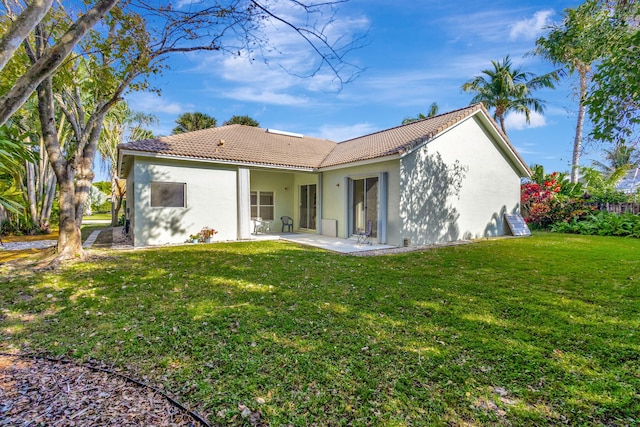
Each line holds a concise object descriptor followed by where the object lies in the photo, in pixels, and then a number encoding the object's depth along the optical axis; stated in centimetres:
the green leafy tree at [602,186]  1709
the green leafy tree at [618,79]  492
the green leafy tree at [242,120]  3525
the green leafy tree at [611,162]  3446
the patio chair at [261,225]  1666
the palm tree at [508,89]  2464
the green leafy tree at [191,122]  3503
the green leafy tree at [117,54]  615
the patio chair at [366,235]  1259
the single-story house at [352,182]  1220
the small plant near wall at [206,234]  1314
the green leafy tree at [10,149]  548
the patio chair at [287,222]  1781
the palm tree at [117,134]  2172
